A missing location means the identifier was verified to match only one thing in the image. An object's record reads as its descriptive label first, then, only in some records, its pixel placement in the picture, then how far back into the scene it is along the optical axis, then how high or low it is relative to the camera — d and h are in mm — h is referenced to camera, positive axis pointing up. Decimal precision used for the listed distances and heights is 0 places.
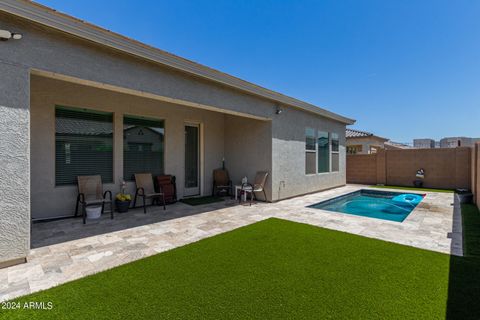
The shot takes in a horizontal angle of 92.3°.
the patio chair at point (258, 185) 8211 -951
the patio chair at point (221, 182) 9462 -958
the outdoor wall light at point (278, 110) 8414 +1795
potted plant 6562 -1223
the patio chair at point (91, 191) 5976 -866
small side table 8398 -1279
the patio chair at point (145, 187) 7176 -892
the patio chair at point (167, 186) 7734 -937
